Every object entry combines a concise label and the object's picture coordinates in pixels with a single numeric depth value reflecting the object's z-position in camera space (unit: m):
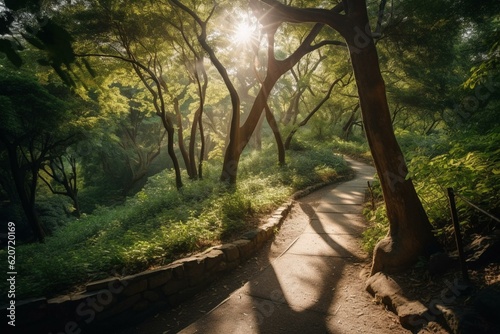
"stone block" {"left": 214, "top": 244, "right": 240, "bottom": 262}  5.61
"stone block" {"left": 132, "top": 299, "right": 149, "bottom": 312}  4.46
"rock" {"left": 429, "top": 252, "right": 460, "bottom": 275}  3.80
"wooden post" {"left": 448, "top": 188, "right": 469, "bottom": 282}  3.35
